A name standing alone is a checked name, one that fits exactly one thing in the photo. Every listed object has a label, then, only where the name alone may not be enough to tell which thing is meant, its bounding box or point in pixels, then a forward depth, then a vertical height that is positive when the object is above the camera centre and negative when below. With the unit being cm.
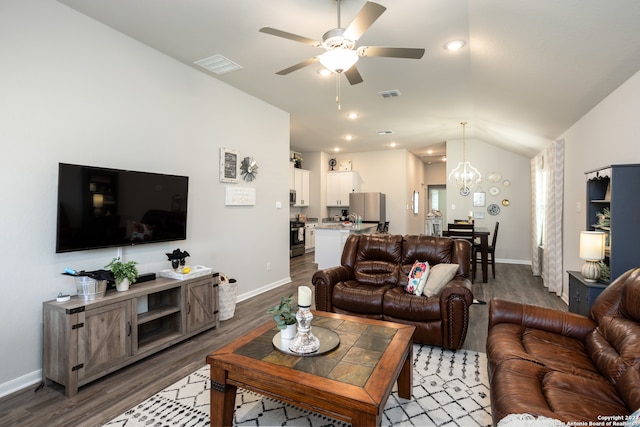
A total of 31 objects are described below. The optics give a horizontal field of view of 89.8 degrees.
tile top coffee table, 149 -82
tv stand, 230 -93
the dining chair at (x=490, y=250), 571 -61
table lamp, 283 -31
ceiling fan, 210 +120
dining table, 552 -59
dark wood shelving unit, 257 +0
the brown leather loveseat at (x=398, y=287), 290 -76
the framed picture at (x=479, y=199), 766 +42
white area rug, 201 -129
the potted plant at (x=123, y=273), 270 -50
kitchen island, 658 -54
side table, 272 -67
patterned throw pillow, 322 -63
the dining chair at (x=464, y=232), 570 -29
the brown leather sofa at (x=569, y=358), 144 -82
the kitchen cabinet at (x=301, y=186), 862 +81
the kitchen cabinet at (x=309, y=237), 883 -61
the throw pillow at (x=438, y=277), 312 -61
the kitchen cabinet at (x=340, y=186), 920 +85
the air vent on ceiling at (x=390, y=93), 444 +173
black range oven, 806 -58
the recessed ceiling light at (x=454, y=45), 306 +167
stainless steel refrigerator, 873 +28
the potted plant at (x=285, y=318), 197 -63
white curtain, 473 +3
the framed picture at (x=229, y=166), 418 +66
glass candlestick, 189 -72
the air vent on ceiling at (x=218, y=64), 351 +171
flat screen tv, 254 +6
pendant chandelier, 739 +98
